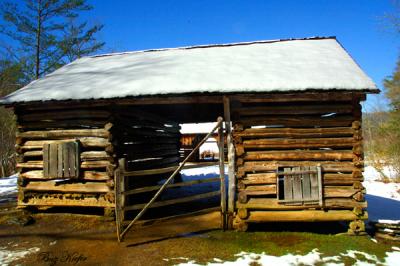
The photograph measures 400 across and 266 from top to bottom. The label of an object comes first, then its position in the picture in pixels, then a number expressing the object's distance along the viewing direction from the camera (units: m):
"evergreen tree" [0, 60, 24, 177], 18.98
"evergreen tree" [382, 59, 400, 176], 13.42
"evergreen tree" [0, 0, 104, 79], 17.78
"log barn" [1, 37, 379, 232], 6.31
